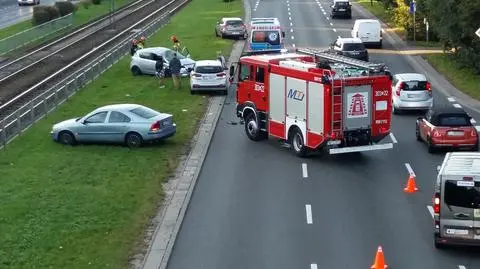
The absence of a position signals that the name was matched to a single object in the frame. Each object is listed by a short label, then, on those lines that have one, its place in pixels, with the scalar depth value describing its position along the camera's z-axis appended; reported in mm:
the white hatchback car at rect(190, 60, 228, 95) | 41938
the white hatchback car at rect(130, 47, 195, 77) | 47844
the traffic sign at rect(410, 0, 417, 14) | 59344
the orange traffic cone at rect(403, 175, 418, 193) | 25234
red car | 29281
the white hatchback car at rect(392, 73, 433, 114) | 36625
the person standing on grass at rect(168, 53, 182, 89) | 43062
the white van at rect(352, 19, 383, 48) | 58188
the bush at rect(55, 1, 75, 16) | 83050
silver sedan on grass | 30828
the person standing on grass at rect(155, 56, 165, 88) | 46188
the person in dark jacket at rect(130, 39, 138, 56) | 54812
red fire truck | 28109
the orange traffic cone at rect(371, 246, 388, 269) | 18516
